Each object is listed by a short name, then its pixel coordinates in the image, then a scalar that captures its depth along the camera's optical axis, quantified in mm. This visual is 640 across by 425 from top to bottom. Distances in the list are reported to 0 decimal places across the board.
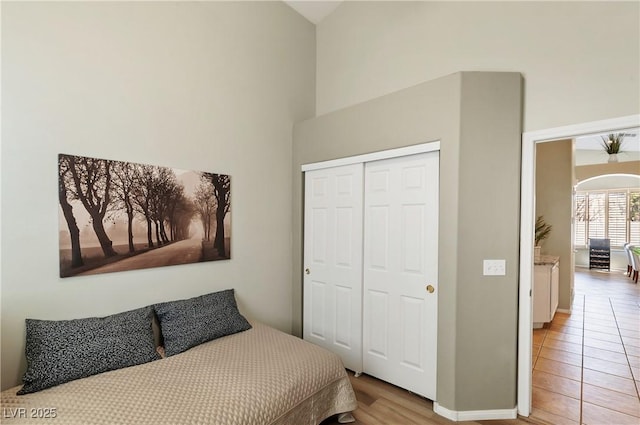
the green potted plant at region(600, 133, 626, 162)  5234
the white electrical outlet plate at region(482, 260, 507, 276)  2223
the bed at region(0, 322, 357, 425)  1452
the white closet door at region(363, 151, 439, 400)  2357
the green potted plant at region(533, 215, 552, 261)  4324
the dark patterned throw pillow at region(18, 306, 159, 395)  1636
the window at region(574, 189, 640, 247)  8000
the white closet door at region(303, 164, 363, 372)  2816
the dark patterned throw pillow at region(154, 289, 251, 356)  2146
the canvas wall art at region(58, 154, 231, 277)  1927
